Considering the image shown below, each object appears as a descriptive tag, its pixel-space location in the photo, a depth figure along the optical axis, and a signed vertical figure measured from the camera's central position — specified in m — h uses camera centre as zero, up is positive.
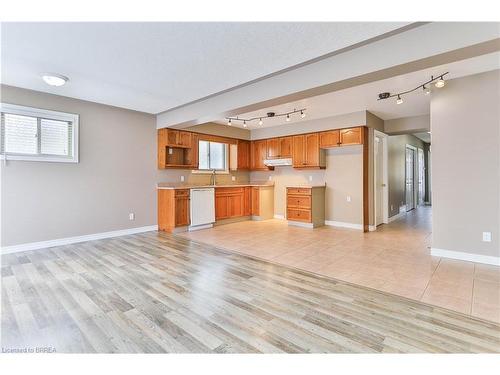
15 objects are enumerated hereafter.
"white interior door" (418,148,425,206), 9.85 +0.34
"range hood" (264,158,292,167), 6.75 +0.67
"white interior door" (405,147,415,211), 8.33 +0.26
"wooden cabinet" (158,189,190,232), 5.39 -0.46
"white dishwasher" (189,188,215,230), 5.68 -0.47
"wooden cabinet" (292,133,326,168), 6.17 +0.85
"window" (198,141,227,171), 6.73 +0.86
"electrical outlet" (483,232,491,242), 3.37 -0.68
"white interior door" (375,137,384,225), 6.08 +0.10
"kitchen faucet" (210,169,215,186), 6.89 +0.22
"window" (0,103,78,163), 3.93 +0.89
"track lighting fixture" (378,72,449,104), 3.38 +1.46
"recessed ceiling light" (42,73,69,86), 3.40 +1.48
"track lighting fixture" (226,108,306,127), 5.28 +1.59
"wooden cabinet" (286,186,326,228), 5.99 -0.46
